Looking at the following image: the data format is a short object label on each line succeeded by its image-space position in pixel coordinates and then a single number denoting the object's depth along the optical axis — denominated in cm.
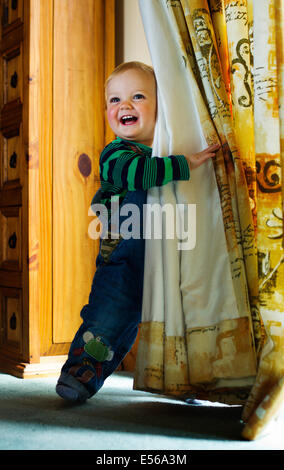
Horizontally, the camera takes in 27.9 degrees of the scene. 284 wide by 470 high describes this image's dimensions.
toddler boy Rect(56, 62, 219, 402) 120
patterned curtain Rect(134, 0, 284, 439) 104
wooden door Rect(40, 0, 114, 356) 172
